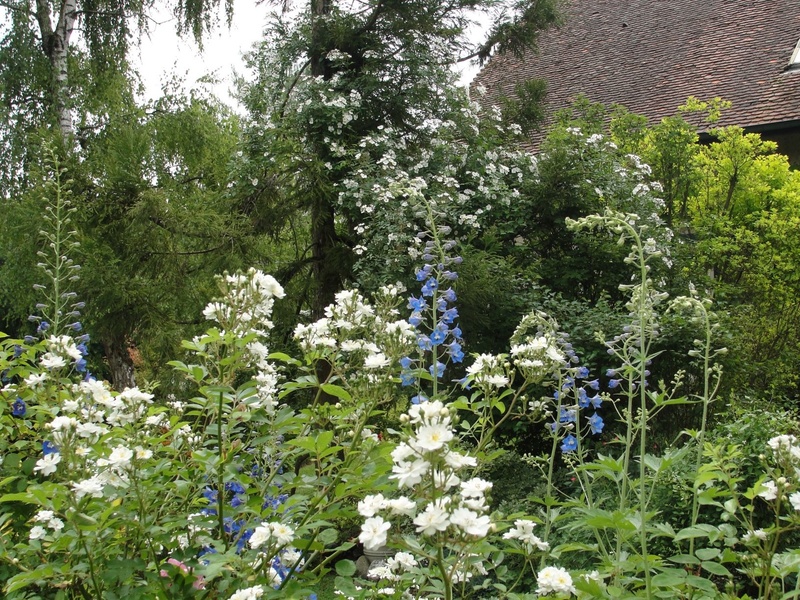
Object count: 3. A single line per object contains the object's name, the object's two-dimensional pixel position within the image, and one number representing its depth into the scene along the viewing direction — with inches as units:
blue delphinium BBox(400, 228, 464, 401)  83.4
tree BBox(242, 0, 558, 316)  264.4
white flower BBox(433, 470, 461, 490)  48.3
